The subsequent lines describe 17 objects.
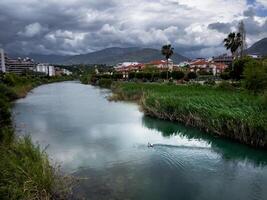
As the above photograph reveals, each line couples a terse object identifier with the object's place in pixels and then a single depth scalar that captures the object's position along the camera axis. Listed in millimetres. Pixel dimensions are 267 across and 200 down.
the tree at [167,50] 80188
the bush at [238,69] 50950
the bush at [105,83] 88062
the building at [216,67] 112750
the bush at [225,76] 61422
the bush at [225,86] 43519
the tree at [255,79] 35156
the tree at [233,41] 67125
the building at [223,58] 176038
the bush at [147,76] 90000
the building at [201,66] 123538
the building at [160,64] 130000
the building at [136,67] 132938
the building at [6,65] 169000
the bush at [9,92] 49734
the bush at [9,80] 67250
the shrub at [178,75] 78938
